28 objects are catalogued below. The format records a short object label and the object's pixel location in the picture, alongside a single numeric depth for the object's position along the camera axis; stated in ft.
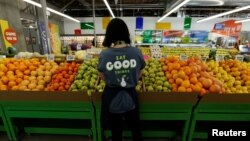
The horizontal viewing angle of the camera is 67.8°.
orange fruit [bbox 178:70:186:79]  7.31
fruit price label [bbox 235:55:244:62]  9.69
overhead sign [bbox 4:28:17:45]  22.69
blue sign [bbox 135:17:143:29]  51.06
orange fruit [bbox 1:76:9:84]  7.56
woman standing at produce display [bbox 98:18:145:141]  5.51
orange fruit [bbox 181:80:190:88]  6.88
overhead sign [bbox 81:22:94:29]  51.29
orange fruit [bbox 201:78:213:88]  6.86
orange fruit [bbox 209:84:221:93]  6.66
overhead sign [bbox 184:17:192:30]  50.44
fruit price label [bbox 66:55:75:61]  9.57
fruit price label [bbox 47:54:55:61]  9.66
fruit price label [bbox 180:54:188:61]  9.20
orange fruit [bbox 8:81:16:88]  7.45
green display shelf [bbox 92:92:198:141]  5.98
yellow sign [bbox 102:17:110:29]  51.31
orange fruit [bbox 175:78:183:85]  7.11
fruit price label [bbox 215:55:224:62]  9.83
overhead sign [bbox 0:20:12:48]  22.09
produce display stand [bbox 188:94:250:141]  5.94
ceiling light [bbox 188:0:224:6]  27.53
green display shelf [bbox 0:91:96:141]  6.17
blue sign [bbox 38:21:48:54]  21.09
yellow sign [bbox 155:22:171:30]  51.78
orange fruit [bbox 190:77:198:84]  7.08
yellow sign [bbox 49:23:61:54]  38.42
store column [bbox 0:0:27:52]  23.15
